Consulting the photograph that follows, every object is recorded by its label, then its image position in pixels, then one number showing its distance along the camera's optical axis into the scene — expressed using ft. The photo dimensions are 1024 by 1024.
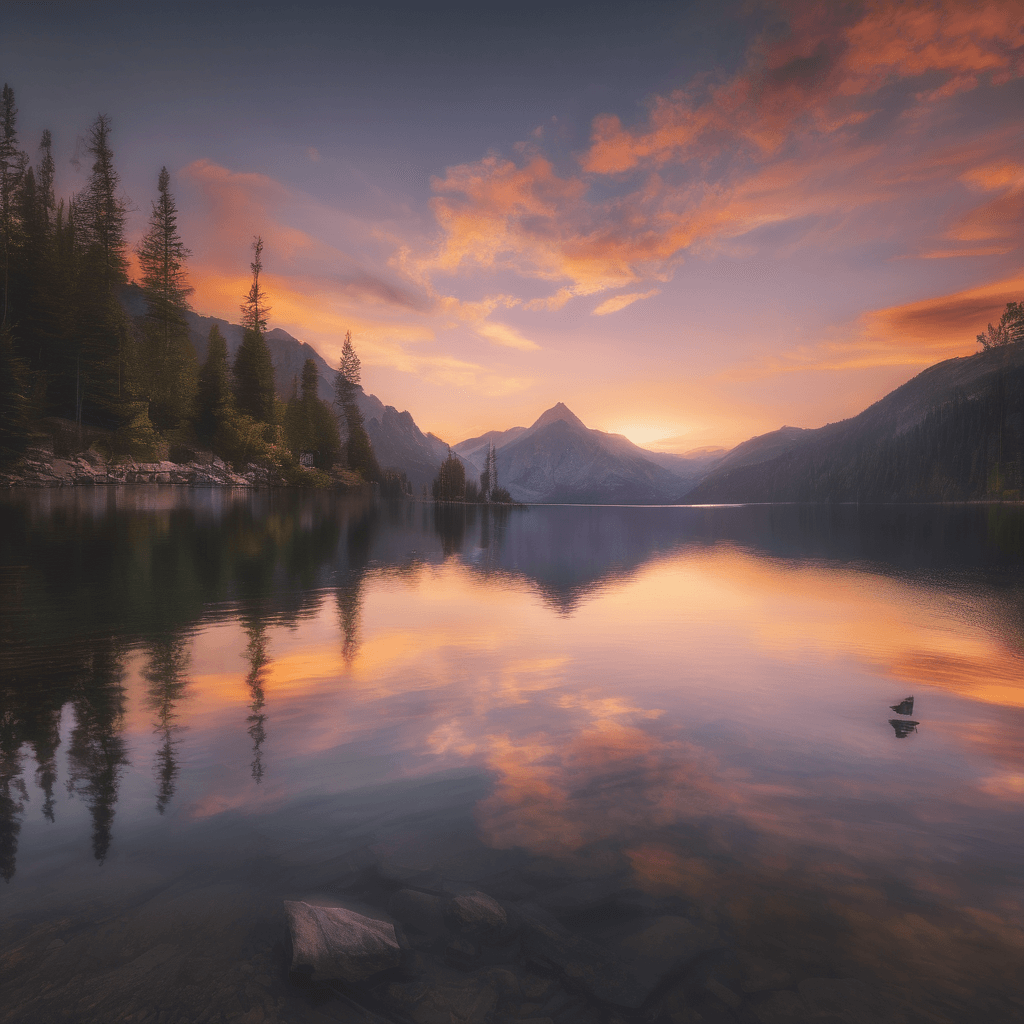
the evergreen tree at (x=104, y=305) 311.06
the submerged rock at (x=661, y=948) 18.71
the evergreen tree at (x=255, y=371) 444.55
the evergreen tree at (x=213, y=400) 394.93
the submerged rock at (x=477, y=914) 20.30
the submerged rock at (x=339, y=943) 17.54
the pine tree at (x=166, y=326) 363.15
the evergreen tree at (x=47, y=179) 361.61
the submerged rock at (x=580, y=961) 17.87
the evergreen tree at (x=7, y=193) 288.30
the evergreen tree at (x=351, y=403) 609.01
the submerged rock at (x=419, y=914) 20.11
